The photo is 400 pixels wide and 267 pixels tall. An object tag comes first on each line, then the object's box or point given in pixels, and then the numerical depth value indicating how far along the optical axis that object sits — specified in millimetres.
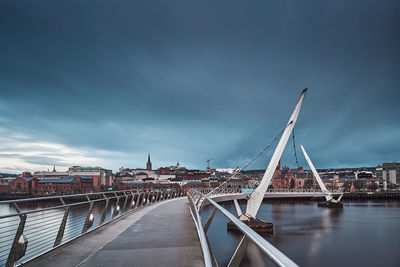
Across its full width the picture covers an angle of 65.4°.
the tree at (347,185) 166438
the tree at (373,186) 160625
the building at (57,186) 144250
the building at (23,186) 142750
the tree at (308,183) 160812
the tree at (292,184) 177088
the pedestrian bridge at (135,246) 3004
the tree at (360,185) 169750
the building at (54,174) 187875
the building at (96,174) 177500
